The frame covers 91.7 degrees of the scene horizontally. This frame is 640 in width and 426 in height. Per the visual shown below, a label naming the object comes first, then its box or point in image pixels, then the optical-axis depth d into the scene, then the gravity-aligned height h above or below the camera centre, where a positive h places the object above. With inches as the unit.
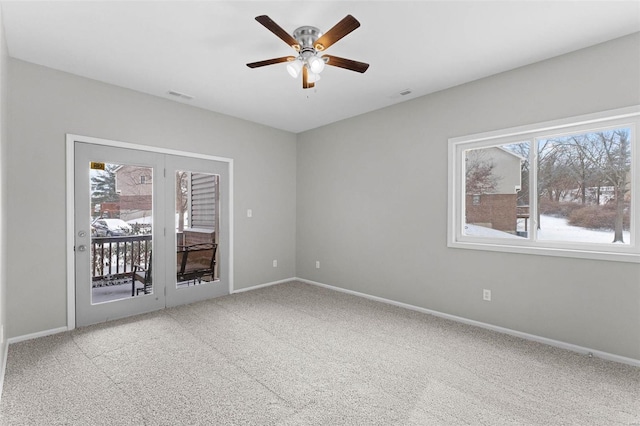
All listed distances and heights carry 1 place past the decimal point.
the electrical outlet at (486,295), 132.0 -35.2
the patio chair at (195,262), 164.4 -27.5
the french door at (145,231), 133.2 -9.4
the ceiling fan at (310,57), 89.3 +48.7
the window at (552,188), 105.8 +9.5
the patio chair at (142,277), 147.3 -31.6
